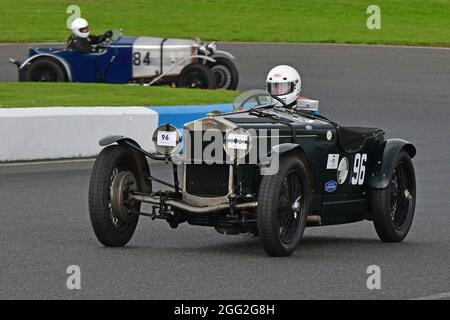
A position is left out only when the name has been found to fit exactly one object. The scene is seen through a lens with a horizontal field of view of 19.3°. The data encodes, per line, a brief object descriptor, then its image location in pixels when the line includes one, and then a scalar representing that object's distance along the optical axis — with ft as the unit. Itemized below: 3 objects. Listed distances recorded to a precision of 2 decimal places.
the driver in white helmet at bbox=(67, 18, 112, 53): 70.28
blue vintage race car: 69.87
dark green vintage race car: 28.91
